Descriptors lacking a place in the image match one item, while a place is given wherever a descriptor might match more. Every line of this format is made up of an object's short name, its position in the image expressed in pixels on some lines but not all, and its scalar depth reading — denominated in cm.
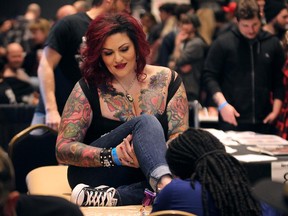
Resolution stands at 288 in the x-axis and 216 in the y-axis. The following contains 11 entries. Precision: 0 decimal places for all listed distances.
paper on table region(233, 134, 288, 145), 632
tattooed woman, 484
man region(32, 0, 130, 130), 625
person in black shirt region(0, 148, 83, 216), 302
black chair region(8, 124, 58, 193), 618
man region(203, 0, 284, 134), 748
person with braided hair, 396
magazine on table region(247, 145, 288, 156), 594
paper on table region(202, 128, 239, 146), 640
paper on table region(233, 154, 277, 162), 575
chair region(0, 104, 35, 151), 859
